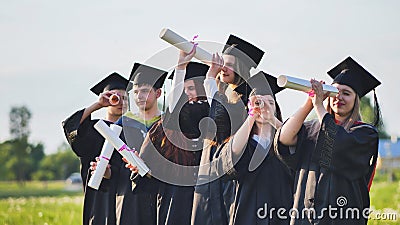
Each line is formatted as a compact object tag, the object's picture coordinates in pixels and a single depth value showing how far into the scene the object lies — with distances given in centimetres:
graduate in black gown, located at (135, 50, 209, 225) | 1596
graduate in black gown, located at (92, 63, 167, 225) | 1697
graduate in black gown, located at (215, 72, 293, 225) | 1458
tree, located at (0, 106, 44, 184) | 11125
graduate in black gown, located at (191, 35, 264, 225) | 1520
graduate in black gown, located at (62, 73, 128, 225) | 1769
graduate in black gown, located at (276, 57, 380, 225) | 1376
